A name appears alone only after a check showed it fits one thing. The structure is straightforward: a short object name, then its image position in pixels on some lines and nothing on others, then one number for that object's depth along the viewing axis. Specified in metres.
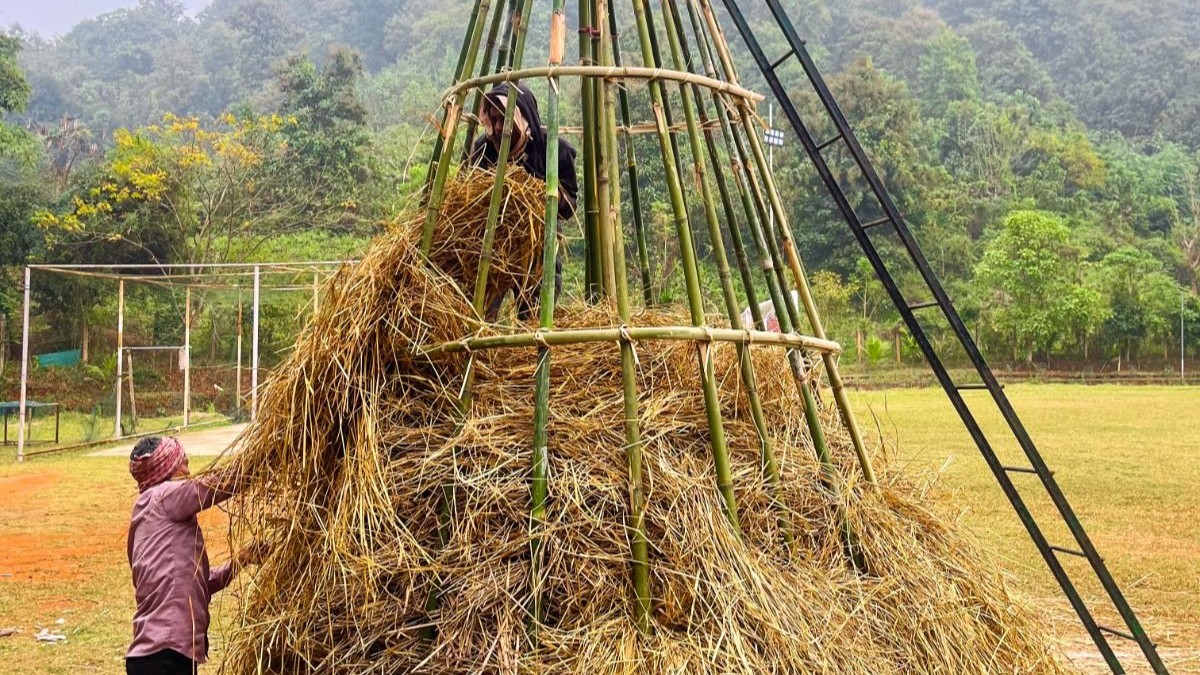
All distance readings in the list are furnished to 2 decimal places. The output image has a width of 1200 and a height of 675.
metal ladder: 3.71
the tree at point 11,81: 24.67
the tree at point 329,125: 31.14
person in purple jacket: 3.21
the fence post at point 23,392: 13.61
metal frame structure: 13.64
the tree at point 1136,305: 35.50
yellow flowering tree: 25.69
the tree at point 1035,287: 34.94
